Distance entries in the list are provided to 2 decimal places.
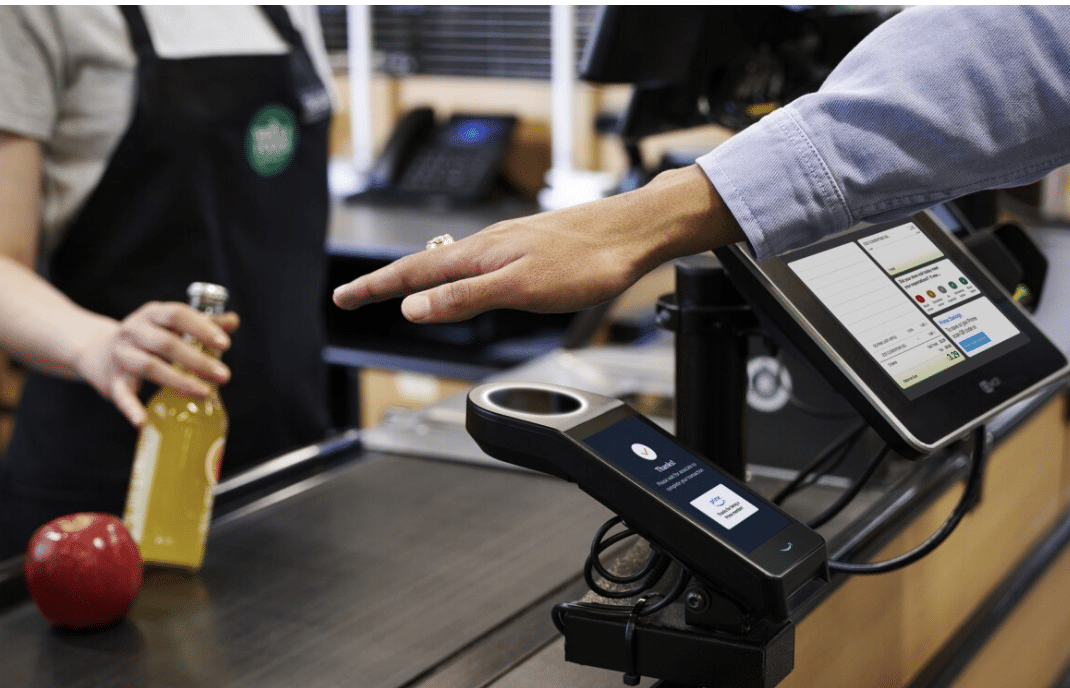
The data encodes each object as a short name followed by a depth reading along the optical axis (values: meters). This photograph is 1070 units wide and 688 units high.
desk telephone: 3.71
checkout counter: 0.99
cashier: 1.40
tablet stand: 0.96
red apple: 1.00
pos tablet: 0.87
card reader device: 0.77
